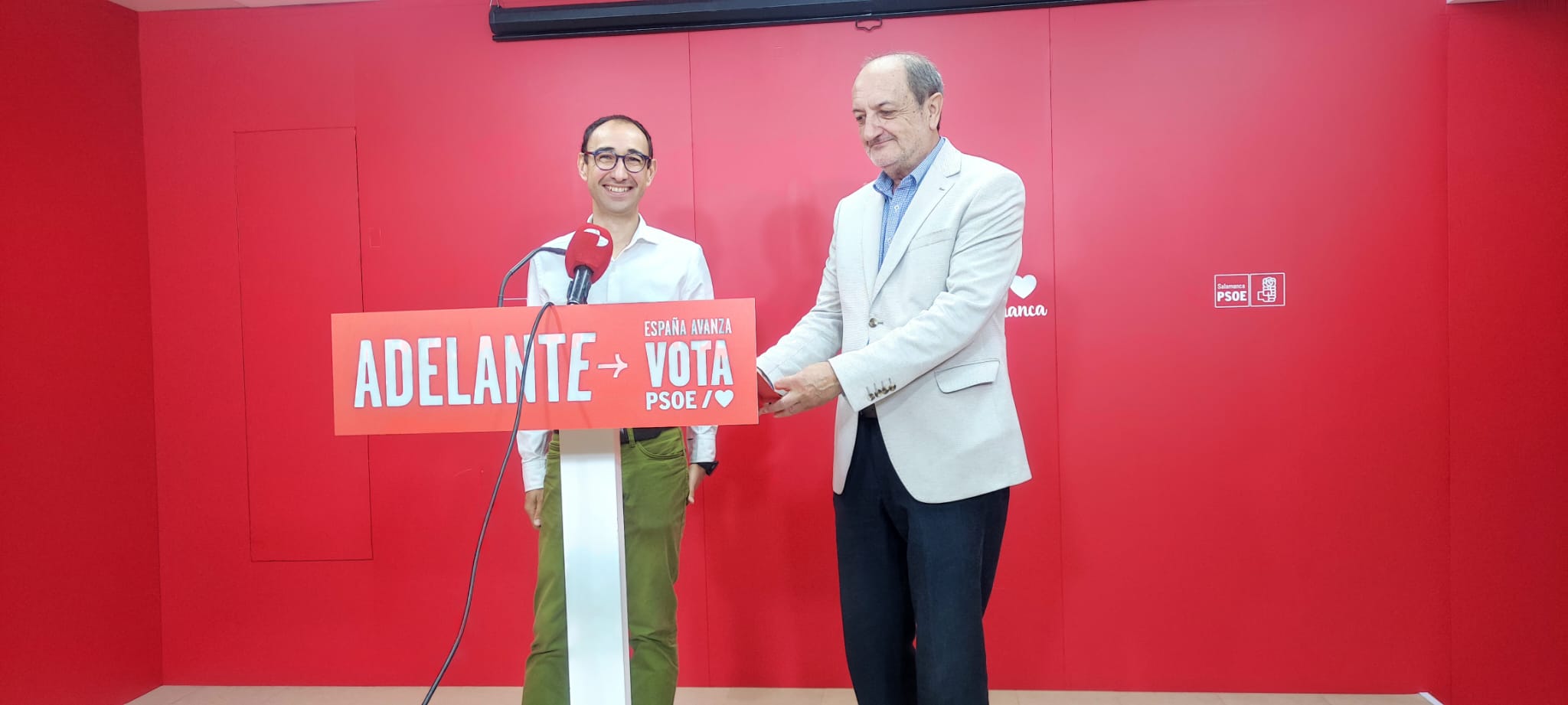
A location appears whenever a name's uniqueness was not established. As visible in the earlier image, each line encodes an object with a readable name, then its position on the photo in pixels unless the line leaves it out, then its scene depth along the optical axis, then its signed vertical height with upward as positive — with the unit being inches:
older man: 65.6 -4.6
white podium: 45.5 -11.3
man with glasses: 80.9 -12.2
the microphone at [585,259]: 49.5 +4.5
